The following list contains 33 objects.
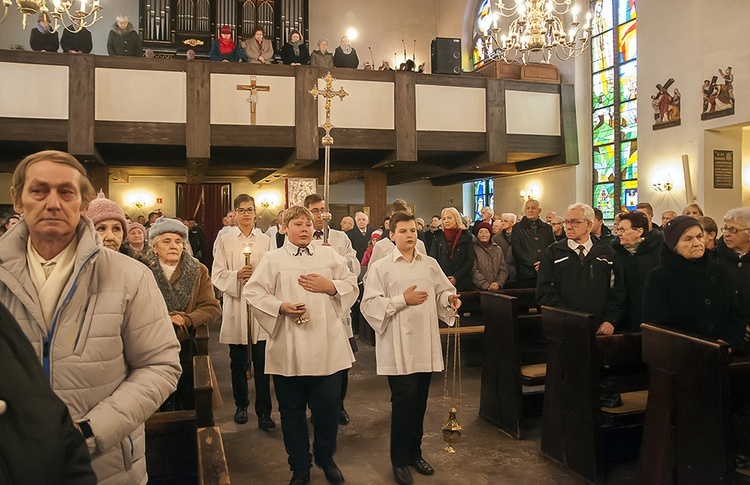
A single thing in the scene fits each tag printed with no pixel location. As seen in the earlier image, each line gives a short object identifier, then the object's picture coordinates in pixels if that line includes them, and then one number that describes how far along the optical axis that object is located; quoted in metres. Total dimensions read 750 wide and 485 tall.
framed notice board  10.18
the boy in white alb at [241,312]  4.98
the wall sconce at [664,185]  10.71
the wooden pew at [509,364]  4.93
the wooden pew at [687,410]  3.07
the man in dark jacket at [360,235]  8.88
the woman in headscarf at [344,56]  12.36
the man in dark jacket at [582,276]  4.57
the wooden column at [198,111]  10.85
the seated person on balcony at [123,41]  11.62
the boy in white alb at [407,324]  3.92
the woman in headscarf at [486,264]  7.16
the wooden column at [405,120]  11.73
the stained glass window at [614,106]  12.35
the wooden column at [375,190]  13.50
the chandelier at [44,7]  5.32
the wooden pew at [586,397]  3.96
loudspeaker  12.74
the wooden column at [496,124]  12.30
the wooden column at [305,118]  11.27
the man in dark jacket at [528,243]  7.63
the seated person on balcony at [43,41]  11.01
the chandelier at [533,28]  7.24
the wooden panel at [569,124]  12.95
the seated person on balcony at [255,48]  12.93
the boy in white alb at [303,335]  3.72
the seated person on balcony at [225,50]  12.15
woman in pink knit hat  3.33
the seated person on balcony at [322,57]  12.33
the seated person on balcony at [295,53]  12.75
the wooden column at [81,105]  10.29
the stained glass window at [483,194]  17.11
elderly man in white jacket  1.70
